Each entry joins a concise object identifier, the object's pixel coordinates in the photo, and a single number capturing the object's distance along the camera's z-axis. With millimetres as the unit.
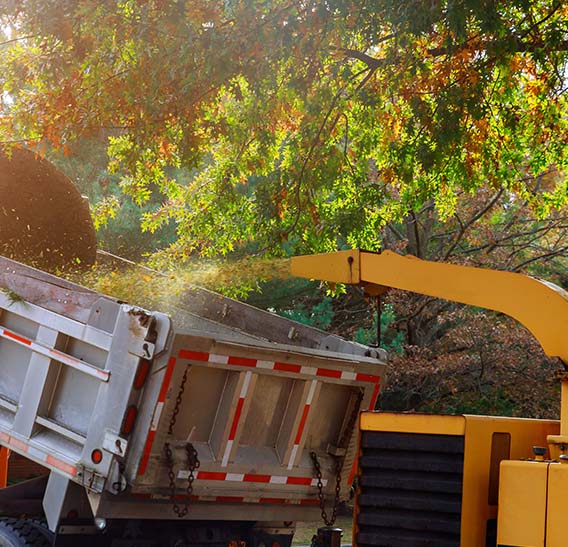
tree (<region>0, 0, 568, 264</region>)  9273
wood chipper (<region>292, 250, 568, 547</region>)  4977
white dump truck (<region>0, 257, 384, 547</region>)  5691
